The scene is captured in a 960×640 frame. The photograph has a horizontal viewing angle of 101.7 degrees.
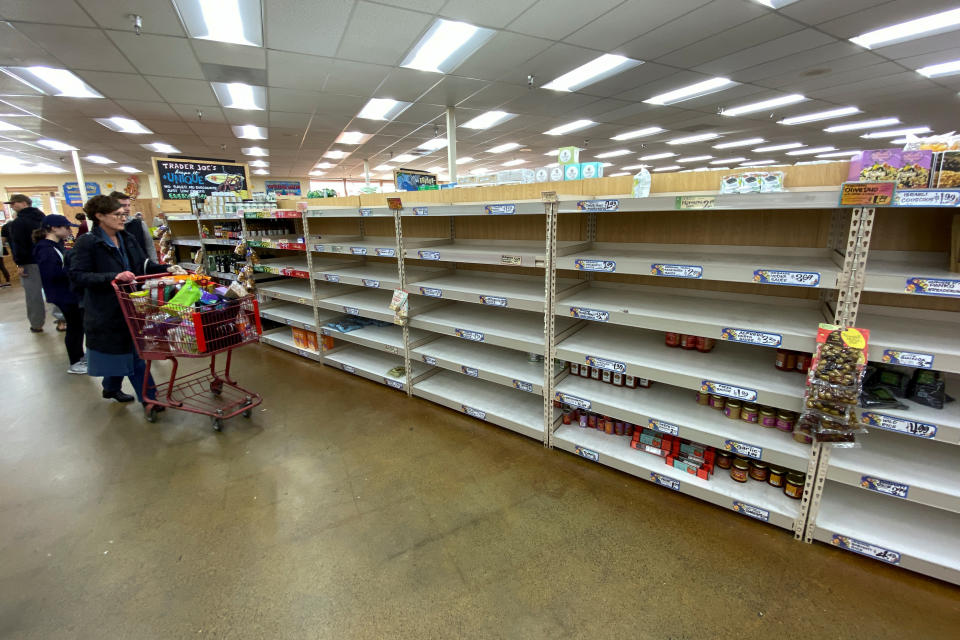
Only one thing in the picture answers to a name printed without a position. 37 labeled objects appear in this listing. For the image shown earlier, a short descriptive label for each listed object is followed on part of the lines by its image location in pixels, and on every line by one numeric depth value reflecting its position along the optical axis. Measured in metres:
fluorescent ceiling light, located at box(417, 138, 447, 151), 9.89
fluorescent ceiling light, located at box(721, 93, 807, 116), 6.59
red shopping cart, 2.73
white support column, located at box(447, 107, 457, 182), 7.12
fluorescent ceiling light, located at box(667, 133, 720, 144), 9.60
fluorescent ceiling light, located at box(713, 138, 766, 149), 10.21
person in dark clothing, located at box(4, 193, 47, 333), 4.93
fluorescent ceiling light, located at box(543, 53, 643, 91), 5.05
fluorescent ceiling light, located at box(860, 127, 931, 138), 9.00
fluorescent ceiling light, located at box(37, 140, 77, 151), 8.86
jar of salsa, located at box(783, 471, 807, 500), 1.92
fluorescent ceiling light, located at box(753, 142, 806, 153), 10.95
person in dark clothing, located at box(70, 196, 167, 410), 2.78
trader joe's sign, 5.61
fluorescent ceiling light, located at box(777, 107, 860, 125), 7.35
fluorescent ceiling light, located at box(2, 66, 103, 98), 4.84
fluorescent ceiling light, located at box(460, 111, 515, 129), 7.44
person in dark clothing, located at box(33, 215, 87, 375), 4.08
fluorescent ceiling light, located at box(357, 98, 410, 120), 6.63
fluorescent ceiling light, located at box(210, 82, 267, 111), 5.68
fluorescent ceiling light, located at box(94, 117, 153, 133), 7.26
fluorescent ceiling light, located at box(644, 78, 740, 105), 5.85
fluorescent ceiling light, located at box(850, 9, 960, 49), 3.99
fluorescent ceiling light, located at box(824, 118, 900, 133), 8.10
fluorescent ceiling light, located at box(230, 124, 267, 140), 8.05
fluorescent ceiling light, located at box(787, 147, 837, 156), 11.81
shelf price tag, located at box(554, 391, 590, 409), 2.36
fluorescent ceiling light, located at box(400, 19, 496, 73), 4.20
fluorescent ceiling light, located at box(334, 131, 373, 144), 8.94
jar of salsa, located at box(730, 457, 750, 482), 2.07
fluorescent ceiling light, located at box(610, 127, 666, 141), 8.98
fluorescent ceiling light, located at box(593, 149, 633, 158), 11.84
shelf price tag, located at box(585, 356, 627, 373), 2.15
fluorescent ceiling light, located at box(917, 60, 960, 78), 5.17
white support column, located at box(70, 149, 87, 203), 9.95
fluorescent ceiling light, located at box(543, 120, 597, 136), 8.30
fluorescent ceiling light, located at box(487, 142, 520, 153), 10.33
